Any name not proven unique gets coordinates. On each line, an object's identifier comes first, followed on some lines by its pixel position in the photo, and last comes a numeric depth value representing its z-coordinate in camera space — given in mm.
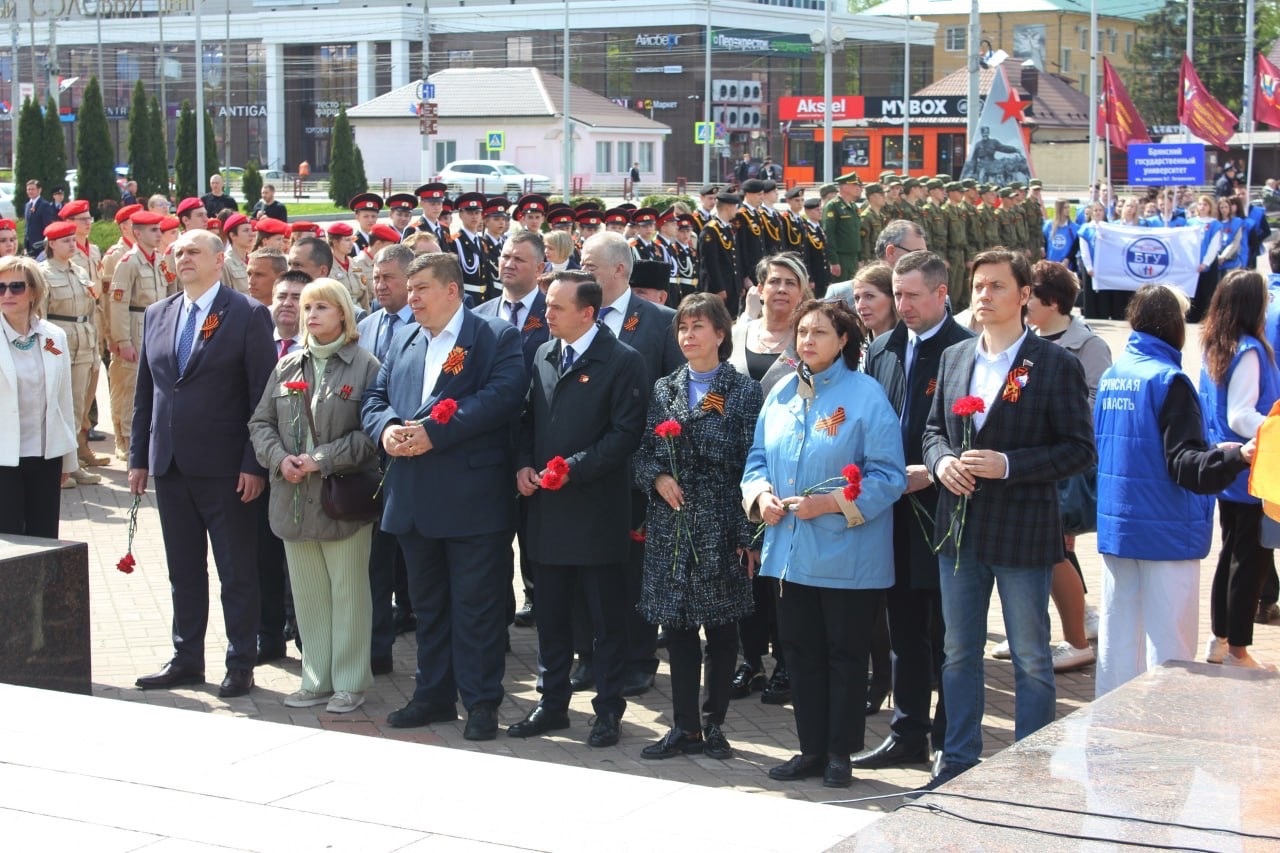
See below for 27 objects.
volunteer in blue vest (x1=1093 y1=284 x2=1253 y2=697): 5832
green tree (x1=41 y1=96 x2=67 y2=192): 38500
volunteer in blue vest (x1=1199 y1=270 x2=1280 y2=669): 6934
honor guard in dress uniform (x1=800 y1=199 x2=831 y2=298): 20844
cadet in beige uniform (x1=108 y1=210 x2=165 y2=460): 12367
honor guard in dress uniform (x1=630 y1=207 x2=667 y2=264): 17094
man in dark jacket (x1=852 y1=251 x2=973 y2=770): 6133
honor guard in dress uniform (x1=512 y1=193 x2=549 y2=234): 15227
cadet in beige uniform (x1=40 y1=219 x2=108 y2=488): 11914
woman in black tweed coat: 6207
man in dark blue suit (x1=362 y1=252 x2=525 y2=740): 6516
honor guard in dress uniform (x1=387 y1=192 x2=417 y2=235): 14516
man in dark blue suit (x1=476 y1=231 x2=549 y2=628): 8172
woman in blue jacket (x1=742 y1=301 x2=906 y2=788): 5742
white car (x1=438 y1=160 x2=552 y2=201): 59562
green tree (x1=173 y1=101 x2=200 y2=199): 44094
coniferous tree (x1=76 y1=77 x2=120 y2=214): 38875
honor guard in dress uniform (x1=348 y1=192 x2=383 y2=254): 13164
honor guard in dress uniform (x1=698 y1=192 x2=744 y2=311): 18766
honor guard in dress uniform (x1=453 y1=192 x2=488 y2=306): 13945
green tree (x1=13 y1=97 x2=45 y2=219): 38438
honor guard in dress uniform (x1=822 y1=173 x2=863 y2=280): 21922
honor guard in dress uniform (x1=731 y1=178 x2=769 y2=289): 19519
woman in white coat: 7516
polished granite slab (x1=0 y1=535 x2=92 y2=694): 6395
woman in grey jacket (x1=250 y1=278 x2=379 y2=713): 6828
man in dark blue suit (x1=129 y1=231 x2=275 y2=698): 7156
